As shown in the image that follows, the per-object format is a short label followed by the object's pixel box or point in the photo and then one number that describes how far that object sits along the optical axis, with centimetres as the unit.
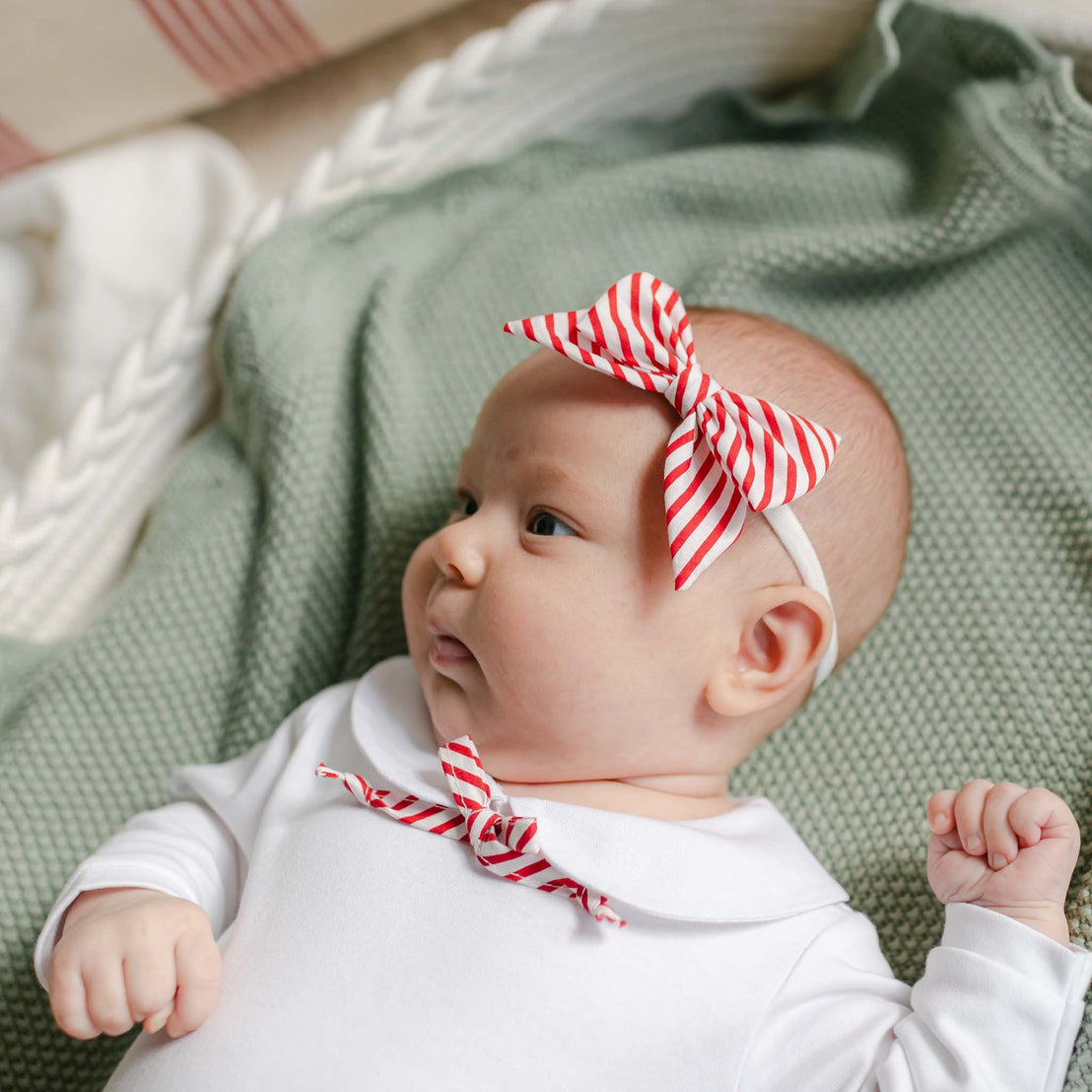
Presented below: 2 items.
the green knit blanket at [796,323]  85
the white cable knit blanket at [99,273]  94
